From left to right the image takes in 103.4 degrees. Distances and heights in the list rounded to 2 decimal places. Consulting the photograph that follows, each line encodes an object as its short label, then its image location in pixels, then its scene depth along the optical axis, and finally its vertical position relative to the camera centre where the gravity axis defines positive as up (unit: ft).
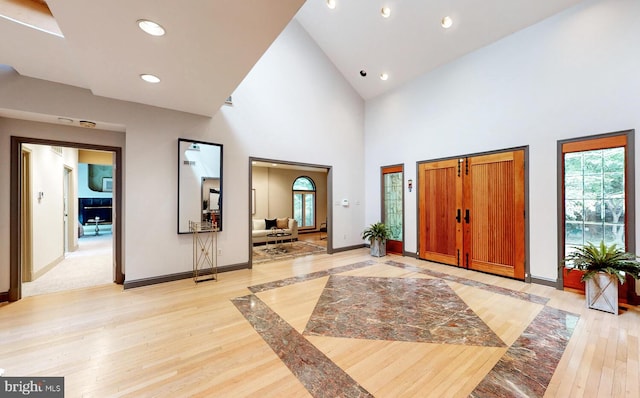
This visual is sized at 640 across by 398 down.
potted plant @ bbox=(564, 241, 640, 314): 9.78 -2.95
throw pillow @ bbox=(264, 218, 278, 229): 27.07 -2.65
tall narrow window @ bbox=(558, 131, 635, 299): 10.96 +0.18
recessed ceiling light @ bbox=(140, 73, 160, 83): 9.64 +4.70
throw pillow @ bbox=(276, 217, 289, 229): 27.32 -2.75
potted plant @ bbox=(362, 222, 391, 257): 19.67 -3.17
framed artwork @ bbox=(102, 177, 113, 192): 34.88 +2.10
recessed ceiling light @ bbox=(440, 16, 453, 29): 14.69 +10.36
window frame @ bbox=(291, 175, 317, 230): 34.42 +0.50
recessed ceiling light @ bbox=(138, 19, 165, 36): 6.45 +4.53
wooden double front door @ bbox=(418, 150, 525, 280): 14.07 -0.90
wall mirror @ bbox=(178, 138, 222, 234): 13.70 +0.91
